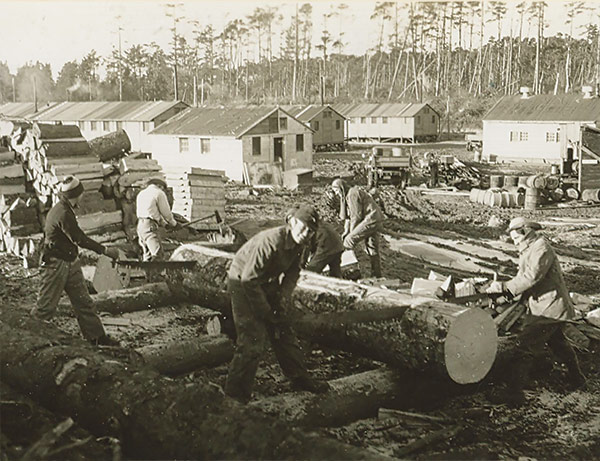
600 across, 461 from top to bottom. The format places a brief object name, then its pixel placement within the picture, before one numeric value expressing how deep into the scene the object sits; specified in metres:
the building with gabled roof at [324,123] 52.72
